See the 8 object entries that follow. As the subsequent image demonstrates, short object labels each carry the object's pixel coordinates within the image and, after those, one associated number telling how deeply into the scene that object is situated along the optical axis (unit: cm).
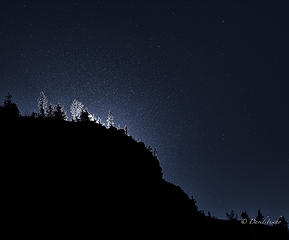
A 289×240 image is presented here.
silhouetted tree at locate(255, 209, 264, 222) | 14200
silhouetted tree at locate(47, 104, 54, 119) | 8706
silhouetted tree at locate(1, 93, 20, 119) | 4320
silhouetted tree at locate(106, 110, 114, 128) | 12194
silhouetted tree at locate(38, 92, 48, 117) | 9557
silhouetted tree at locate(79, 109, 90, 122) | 7462
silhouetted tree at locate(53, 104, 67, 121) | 8025
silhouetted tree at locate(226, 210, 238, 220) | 15910
